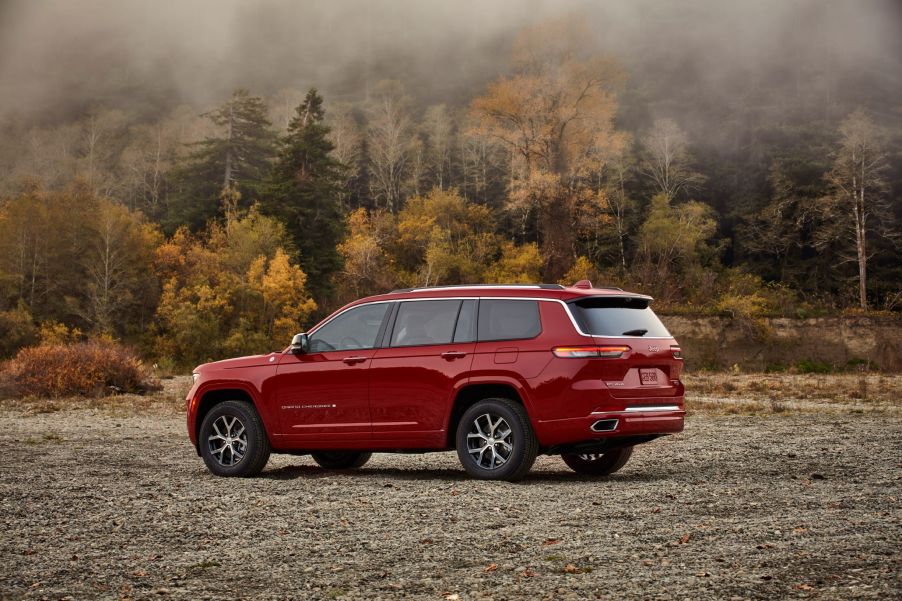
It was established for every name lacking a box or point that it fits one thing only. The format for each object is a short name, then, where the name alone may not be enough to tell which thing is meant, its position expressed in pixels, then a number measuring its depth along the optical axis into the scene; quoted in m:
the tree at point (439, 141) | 94.25
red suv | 9.51
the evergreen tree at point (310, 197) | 62.72
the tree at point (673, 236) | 69.25
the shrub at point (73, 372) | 26.94
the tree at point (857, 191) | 64.12
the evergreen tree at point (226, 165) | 70.88
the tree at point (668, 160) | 79.50
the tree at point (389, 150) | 90.75
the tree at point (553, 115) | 56.19
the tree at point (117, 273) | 56.97
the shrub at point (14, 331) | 51.41
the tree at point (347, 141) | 95.56
